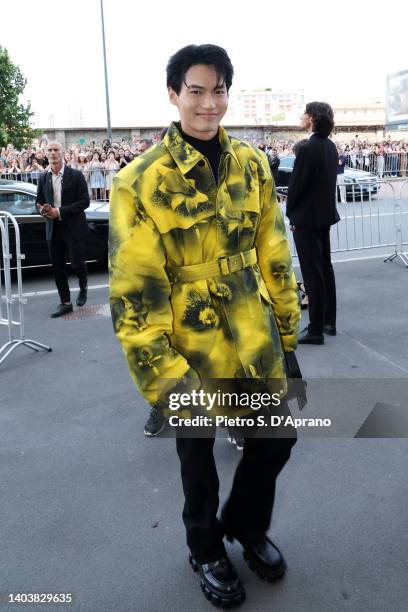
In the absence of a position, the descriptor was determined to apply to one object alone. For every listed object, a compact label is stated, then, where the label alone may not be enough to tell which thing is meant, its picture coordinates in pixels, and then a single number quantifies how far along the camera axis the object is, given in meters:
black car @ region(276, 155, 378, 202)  15.76
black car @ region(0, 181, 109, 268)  8.49
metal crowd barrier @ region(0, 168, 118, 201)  15.17
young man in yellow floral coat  2.01
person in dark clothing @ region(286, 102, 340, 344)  4.99
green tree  25.36
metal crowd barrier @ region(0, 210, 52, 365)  5.23
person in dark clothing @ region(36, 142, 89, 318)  6.78
